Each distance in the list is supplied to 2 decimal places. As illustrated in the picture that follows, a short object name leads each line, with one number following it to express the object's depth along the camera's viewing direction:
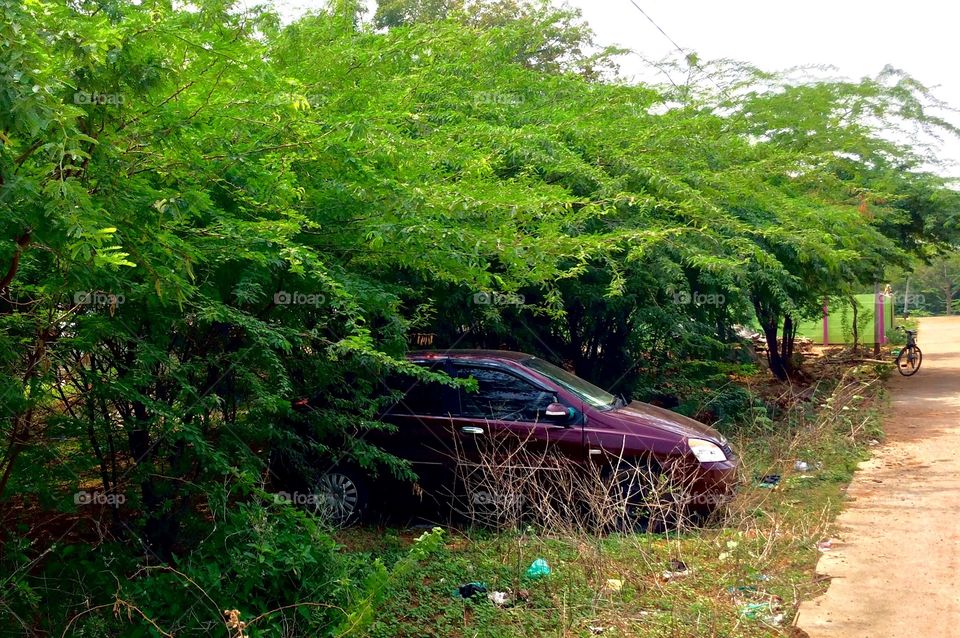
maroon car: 7.70
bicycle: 20.25
